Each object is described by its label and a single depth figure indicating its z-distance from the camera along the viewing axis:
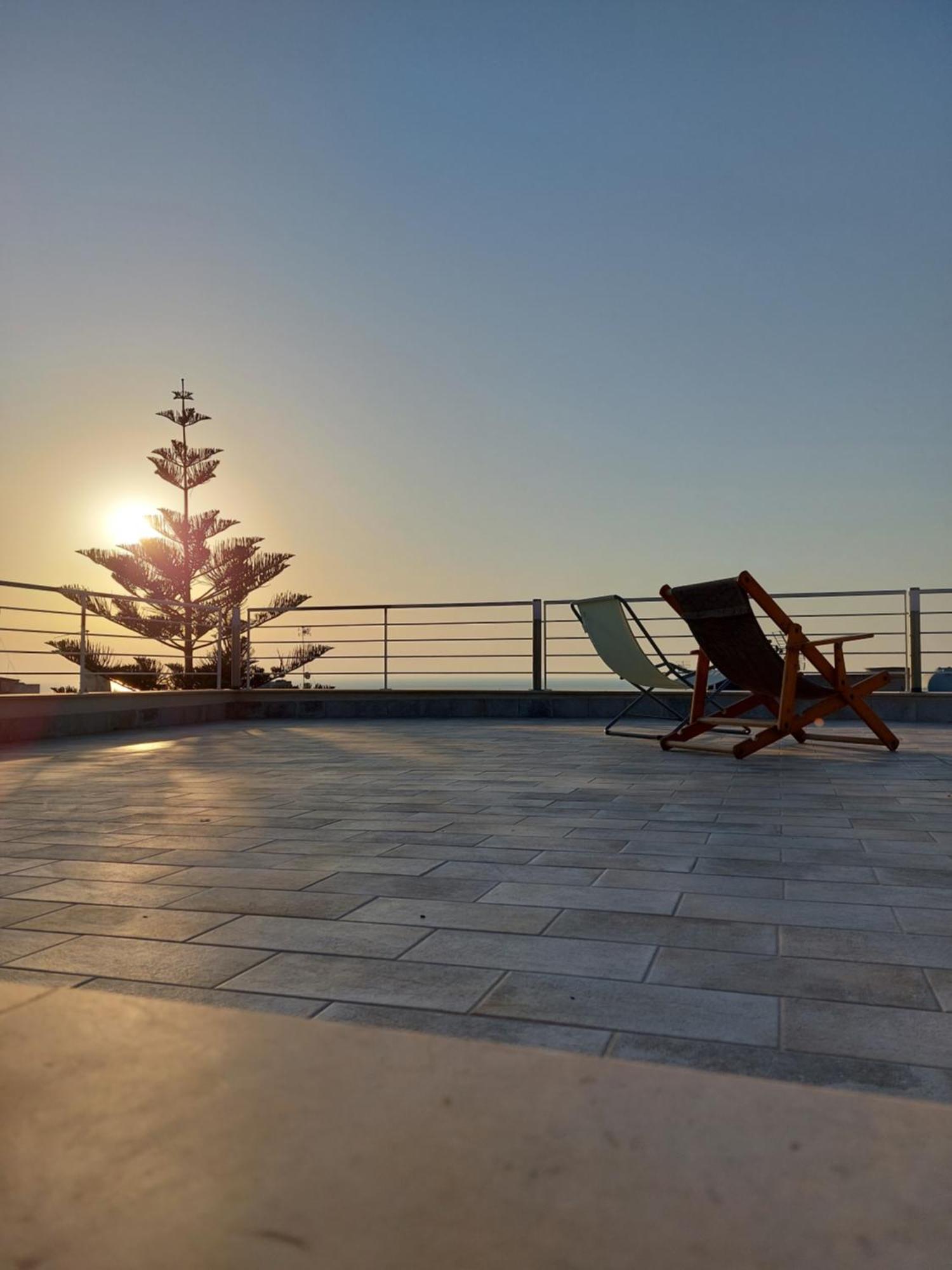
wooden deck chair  4.45
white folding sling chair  5.42
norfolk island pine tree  18.91
